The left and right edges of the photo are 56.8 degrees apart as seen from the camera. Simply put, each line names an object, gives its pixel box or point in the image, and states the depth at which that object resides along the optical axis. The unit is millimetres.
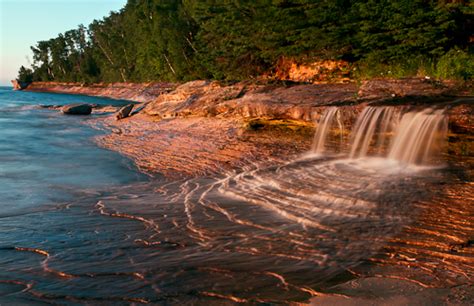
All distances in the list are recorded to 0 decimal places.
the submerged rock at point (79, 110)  30734
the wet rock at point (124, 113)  24453
